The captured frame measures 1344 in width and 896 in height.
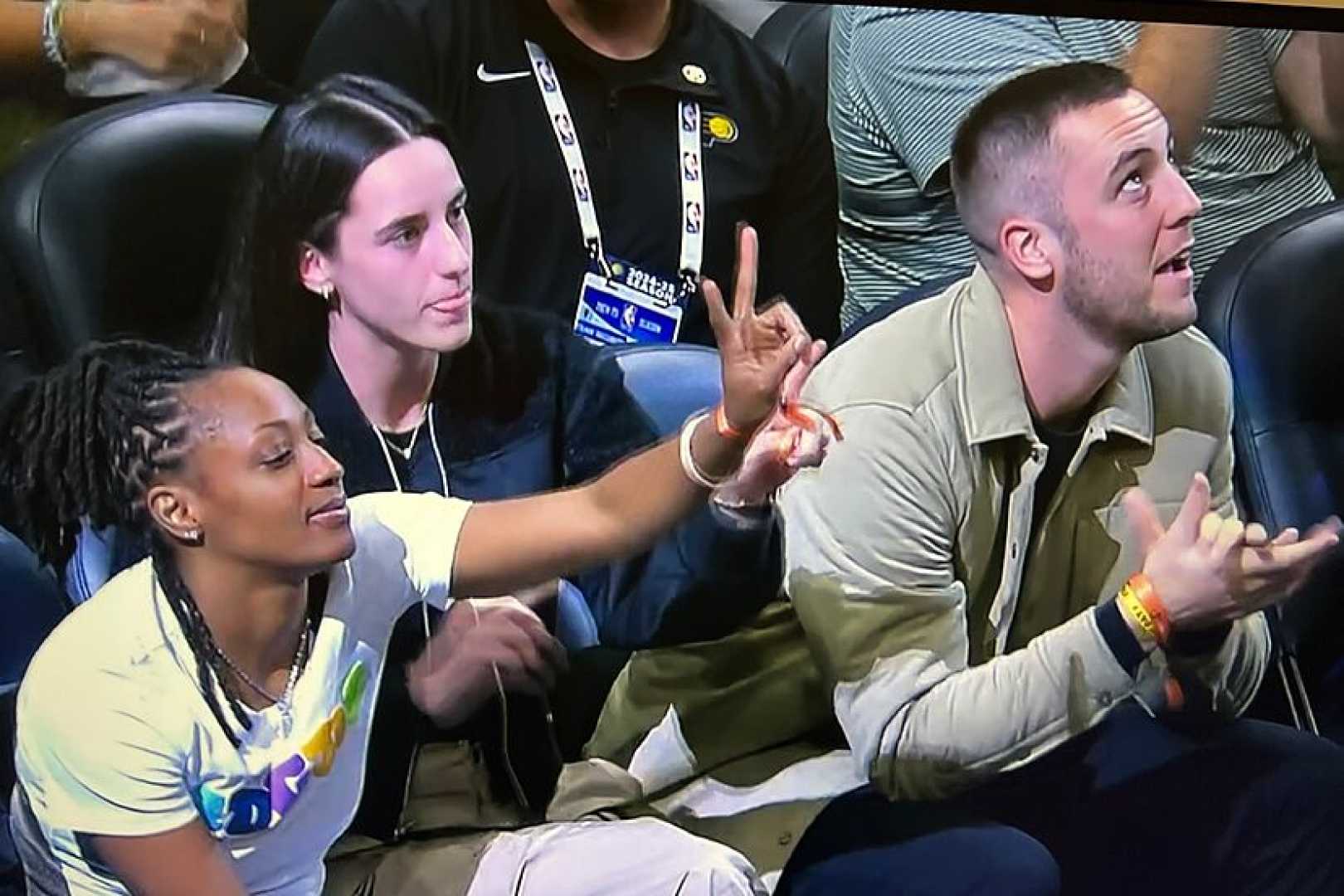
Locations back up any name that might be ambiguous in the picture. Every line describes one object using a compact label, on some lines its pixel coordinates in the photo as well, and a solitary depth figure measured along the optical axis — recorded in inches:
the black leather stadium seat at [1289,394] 136.0
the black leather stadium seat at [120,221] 126.5
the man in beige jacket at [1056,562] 131.3
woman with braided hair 124.1
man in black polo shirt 129.4
